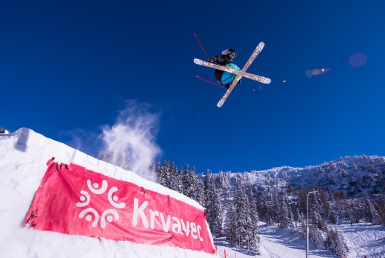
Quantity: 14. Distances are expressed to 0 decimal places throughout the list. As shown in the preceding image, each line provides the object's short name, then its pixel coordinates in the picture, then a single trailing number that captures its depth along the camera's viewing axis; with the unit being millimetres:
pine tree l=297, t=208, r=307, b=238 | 53075
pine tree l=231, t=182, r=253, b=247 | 36500
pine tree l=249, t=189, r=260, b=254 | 34062
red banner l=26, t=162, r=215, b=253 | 4156
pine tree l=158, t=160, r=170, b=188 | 39394
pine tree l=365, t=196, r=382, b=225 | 60094
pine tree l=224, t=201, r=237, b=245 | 38469
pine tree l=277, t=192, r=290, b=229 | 67250
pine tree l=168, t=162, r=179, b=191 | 40275
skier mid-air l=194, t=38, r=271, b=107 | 7980
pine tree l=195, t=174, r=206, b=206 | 40141
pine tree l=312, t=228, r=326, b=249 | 43900
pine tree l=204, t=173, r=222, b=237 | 42812
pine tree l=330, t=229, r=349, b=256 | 38275
